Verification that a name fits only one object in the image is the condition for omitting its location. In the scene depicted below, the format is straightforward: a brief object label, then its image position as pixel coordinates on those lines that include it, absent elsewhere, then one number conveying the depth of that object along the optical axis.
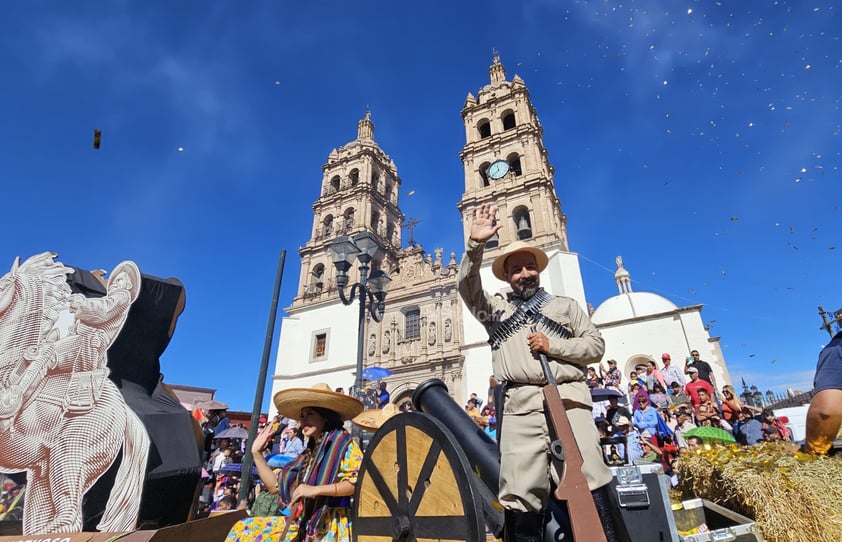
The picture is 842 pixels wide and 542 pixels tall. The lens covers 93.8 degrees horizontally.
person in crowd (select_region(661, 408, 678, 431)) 7.98
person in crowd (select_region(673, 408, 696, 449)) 6.71
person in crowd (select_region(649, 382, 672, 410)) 9.16
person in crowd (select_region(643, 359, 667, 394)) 10.41
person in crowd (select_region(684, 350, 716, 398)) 9.78
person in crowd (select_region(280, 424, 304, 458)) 8.49
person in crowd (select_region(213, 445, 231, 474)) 9.92
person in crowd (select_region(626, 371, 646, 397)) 10.69
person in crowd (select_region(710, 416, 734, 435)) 7.06
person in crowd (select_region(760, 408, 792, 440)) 7.04
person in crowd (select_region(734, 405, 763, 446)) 6.32
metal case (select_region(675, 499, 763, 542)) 1.84
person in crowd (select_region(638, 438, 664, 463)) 5.75
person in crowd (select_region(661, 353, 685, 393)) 11.10
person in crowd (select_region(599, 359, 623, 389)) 12.24
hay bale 1.73
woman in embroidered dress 2.54
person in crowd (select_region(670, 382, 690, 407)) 9.62
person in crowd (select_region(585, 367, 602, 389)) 10.88
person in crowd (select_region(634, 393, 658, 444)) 6.84
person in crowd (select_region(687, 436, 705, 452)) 6.10
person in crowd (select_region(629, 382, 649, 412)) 10.43
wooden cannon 1.83
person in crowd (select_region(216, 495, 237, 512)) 8.15
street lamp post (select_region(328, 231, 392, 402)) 7.23
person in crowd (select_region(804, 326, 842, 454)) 1.88
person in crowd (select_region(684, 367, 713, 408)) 8.30
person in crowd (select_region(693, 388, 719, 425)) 7.08
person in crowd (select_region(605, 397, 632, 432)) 7.22
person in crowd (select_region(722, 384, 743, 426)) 7.84
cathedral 17.84
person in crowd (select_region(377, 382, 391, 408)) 12.85
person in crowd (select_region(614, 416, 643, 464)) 6.19
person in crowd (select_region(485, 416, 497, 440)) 8.20
